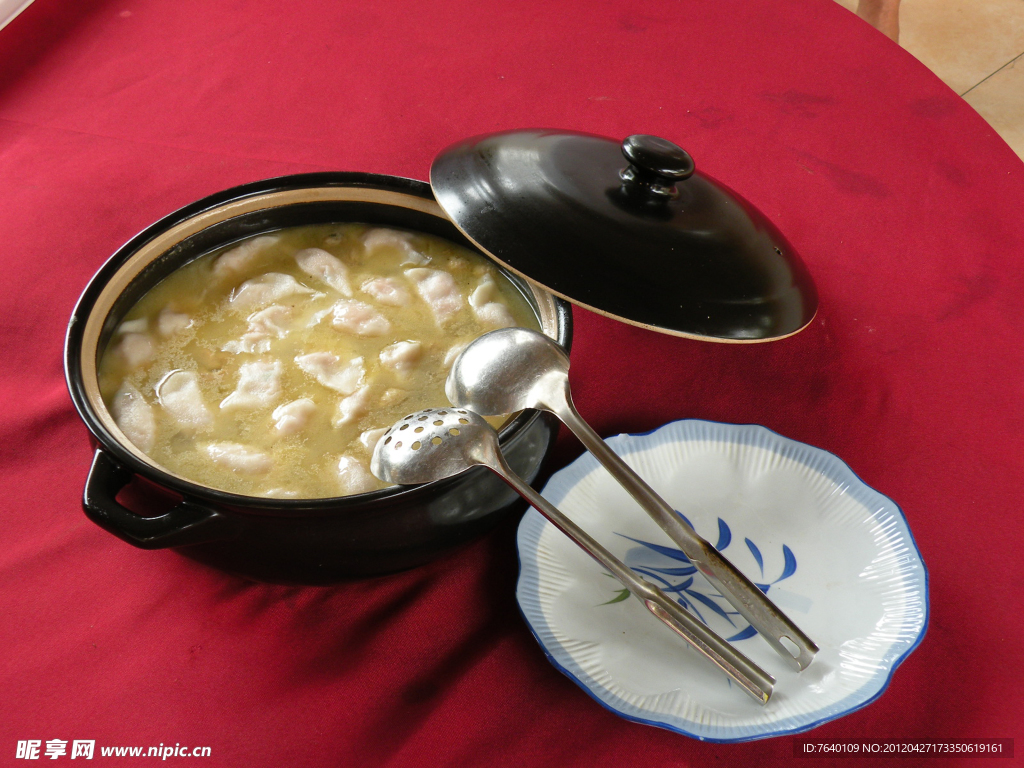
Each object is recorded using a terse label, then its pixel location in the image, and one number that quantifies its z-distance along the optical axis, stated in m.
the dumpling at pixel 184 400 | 0.91
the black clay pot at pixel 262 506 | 0.68
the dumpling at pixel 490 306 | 1.02
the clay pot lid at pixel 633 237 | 0.76
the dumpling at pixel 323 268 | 1.08
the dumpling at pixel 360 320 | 1.02
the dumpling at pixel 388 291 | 1.06
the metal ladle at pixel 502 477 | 0.73
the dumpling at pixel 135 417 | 0.88
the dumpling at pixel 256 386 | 0.94
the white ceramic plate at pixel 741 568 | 0.73
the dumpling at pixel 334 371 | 0.96
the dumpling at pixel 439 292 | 1.04
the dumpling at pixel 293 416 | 0.91
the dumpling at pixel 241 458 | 0.87
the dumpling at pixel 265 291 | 1.04
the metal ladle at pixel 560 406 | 0.74
